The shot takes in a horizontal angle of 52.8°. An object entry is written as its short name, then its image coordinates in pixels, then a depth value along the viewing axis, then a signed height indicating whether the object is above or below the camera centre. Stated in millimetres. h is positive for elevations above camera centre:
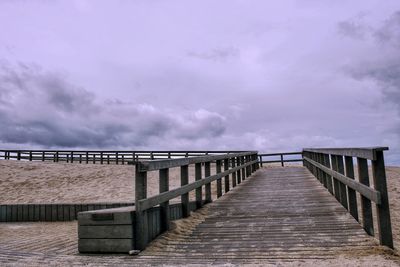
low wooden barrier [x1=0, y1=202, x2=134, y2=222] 10133 -733
